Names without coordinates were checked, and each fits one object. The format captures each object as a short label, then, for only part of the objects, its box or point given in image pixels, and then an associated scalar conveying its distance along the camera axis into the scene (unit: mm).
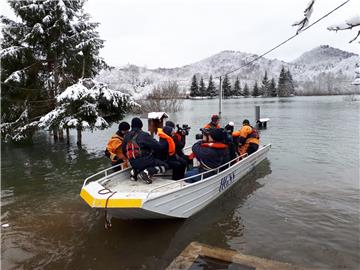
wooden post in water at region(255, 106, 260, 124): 23312
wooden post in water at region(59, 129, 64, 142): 18156
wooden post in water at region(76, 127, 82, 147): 15830
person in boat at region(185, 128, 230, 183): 7023
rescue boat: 5344
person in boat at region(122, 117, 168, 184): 6462
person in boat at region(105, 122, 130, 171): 7736
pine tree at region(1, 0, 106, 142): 14602
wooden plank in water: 4625
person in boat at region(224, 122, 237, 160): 8016
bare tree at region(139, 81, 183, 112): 41603
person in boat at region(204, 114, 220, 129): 8773
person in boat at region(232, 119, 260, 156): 10586
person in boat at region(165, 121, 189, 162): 7334
